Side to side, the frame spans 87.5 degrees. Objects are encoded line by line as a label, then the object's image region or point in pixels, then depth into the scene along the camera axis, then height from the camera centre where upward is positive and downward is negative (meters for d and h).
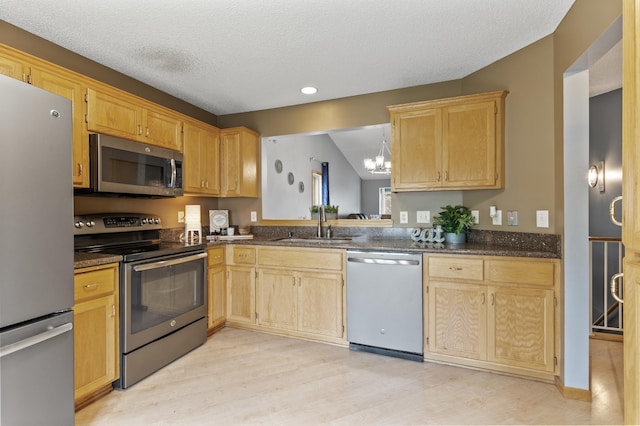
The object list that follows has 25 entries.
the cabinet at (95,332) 1.94 -0.73
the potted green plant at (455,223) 2.82 -0.10
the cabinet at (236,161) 3.66 +0.56
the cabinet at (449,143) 2.62 +0.56
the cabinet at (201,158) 3.24 +0.55
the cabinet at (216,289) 3.11 -0.74
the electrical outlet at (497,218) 2.72 -0.06
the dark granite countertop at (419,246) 2.31 -0.28
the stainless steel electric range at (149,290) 2.23 -0.58
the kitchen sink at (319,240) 3.14 -0.29
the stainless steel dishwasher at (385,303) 2.57 -0.74
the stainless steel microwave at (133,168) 2.34 +0.35
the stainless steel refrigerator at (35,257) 1.37 -0.20
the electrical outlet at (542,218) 2.33 -0.05
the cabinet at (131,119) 2.40 +0.75
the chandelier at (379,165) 6.52 +0.91
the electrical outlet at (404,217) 3.29 -0.06
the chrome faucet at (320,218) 3.56 -0.07
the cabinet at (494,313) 2.22 -0.72
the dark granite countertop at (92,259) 1.94 -0.29
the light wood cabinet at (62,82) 1.95 +0.82
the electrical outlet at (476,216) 2.92 -0.05
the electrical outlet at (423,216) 3.20 -0.05
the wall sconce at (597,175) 4.05 +0.43
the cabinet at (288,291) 2.89 -0.73
